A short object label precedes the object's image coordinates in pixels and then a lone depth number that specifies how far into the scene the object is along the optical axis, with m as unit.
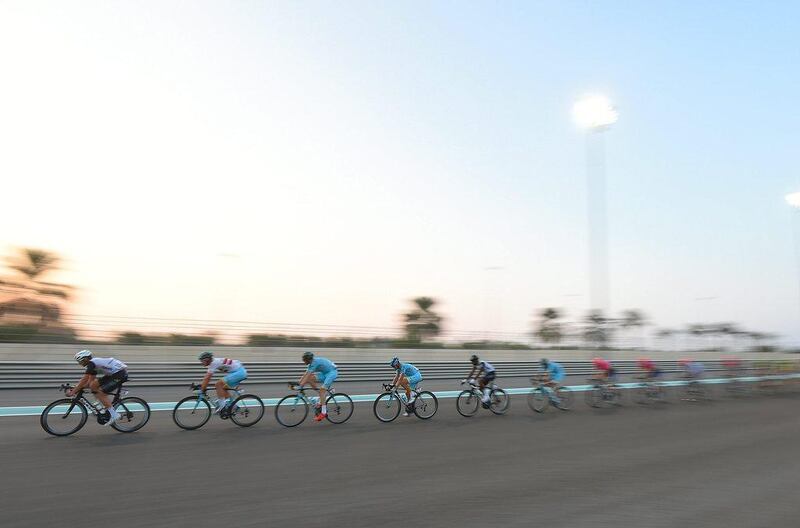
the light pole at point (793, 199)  40.55
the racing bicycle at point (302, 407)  10.41
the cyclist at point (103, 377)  8.95
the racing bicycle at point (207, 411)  9.61
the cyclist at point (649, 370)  16.91
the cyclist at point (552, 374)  14.02
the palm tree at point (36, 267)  25.22
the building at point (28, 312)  20.77
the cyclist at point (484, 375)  12.99
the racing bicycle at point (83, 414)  8.48
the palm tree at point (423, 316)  43.34
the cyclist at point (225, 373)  10.08
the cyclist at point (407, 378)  11.85
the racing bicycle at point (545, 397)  13.76
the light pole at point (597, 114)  29.70
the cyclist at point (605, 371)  15.36
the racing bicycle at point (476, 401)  12.66
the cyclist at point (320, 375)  10.77
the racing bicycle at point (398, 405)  11.45
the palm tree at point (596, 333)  33.54
